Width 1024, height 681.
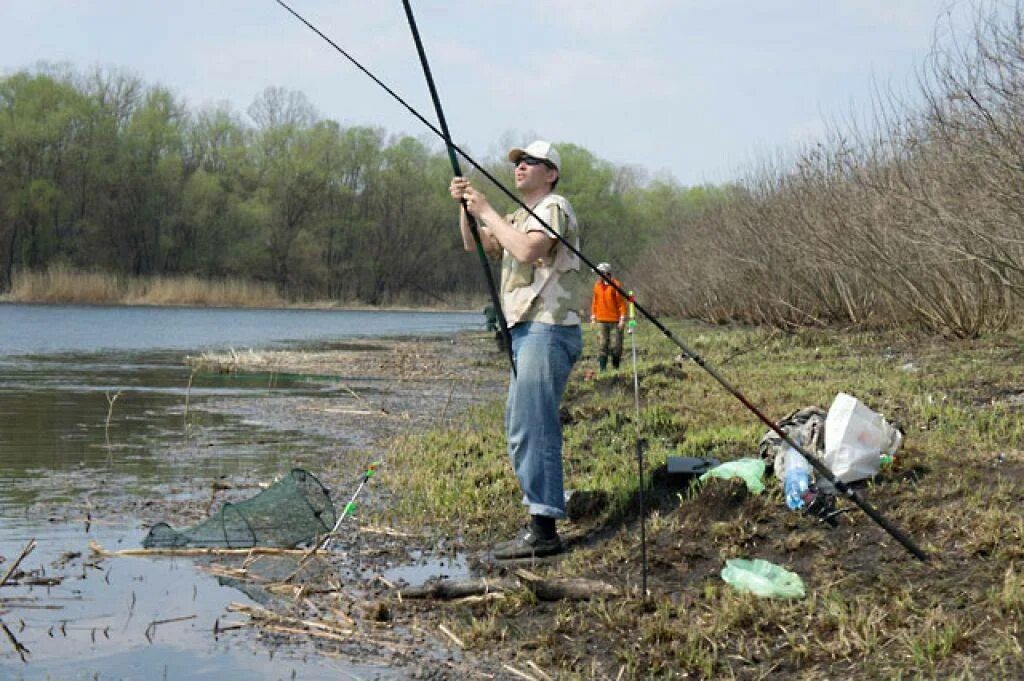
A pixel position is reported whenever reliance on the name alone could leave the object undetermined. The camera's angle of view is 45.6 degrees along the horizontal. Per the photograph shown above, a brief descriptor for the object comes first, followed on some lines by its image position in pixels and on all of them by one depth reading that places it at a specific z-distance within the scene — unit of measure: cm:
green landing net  693
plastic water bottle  612
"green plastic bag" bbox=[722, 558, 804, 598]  529
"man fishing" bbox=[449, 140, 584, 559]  636
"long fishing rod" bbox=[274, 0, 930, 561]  526
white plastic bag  631
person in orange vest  1842
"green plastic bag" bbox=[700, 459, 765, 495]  648
